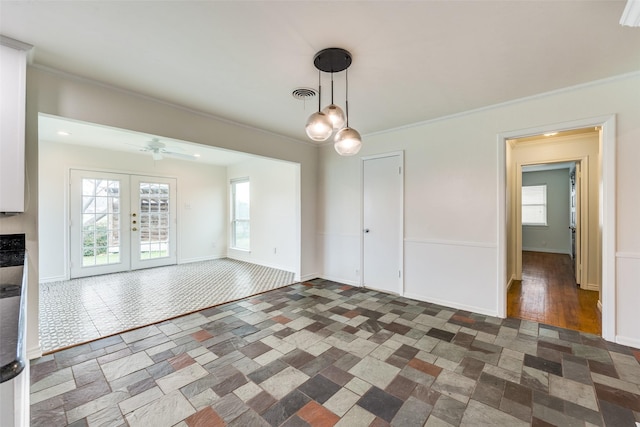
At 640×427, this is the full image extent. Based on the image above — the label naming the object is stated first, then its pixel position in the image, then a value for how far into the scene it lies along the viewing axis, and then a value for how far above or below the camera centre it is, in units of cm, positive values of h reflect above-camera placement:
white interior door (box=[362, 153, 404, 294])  402 -15
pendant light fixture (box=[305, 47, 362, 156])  199 +71
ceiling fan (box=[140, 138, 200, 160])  435 +109
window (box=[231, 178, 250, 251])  686 -2
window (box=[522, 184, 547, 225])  827 +24
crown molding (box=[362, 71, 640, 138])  252 +127
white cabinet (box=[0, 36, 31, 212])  195 +68
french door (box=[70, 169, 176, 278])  513 -18
